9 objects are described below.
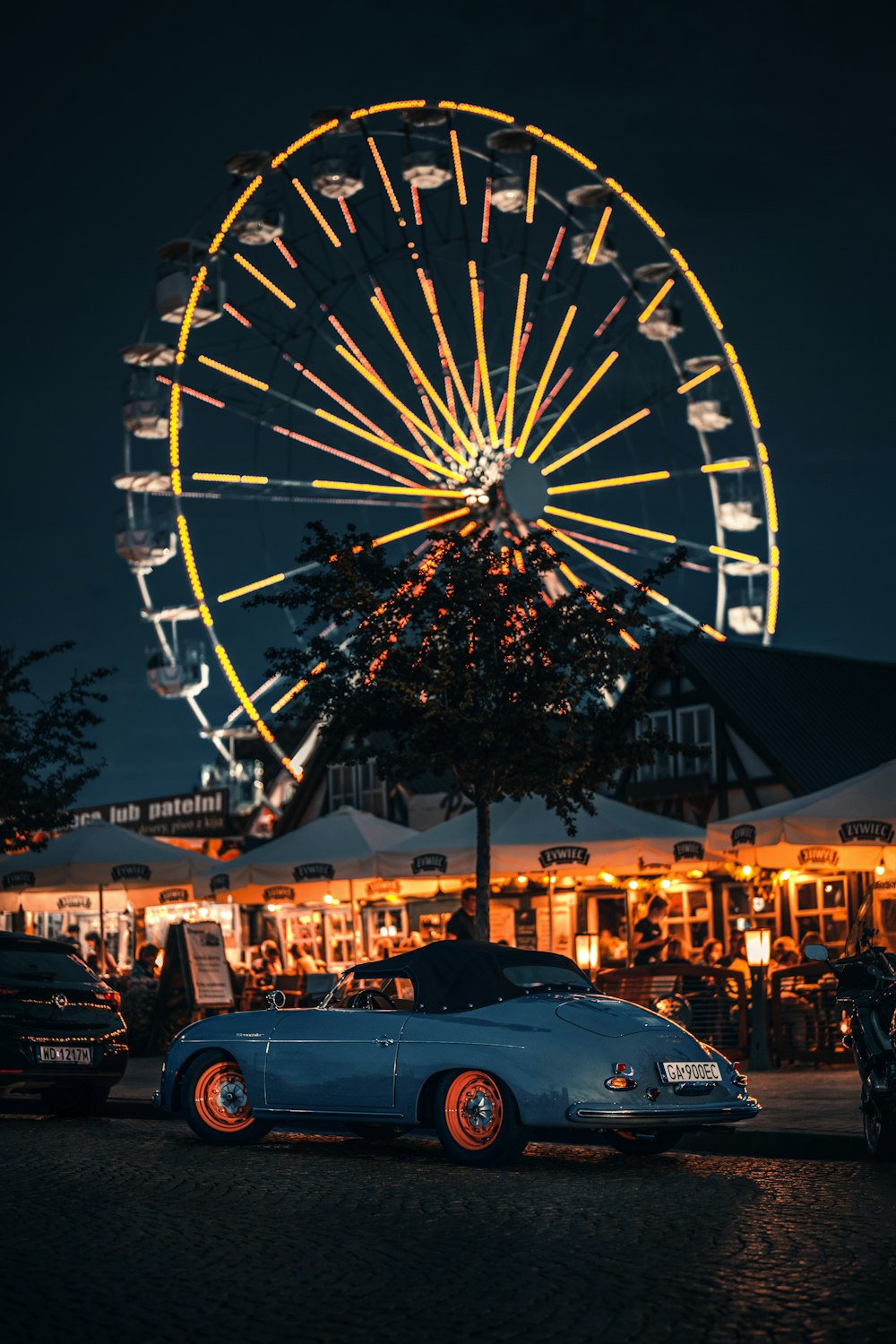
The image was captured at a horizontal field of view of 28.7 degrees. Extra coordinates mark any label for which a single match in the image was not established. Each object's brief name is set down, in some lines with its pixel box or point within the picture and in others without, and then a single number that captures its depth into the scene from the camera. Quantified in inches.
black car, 515.2
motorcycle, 355.3
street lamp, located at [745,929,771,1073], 622.2
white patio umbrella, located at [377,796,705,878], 779.4
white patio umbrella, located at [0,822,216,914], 915.4
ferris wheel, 1152.2
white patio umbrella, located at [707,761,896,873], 711.7
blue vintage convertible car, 366.9
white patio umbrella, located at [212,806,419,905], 857.5
